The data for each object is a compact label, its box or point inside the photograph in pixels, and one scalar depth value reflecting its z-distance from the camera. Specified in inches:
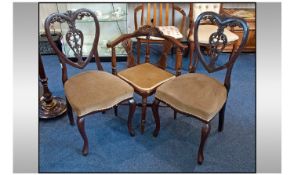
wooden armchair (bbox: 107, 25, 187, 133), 83.6
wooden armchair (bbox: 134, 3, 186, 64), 117.1
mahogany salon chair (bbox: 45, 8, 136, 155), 74.9
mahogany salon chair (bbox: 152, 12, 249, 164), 73.2
